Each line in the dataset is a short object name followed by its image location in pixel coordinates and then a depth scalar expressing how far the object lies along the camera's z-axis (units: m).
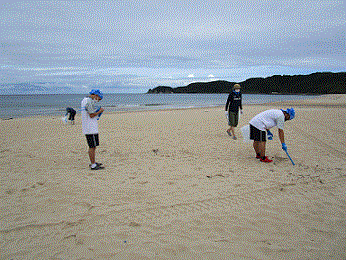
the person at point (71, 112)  12.91
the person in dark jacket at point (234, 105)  8.14
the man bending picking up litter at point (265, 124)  5.13
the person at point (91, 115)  4.70
